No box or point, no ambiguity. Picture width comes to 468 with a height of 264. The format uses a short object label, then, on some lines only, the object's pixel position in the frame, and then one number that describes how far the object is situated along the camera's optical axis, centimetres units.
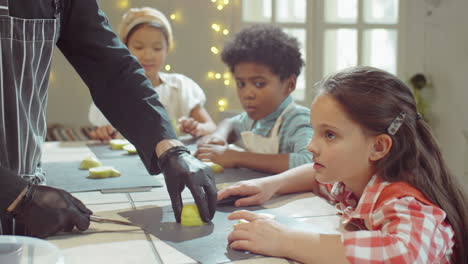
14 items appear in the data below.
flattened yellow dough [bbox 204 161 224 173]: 162
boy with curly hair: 170
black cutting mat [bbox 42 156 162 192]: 142
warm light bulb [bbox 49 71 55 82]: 365
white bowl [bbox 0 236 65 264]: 77
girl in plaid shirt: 89
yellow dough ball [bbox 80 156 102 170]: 162
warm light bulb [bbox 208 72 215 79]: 376
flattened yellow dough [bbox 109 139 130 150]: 201
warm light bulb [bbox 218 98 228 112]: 370
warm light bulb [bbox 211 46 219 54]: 371
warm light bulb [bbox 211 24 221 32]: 365
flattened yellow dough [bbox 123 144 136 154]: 190
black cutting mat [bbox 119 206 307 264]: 91
